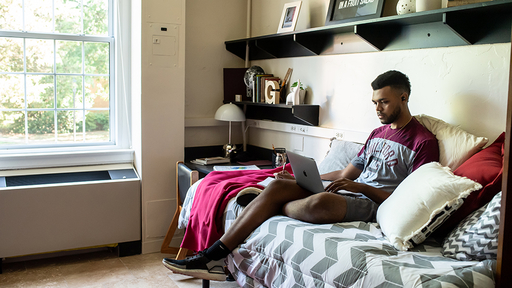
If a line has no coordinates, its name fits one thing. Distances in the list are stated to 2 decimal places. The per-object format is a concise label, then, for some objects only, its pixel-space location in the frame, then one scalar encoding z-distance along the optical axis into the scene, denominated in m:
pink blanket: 2.54
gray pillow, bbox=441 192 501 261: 1.60
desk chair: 3.27
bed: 1.60
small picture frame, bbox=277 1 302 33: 3.29
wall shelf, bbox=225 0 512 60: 2.09
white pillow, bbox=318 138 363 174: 2.84
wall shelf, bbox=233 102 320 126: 3.23
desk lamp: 3.70
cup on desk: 3.33
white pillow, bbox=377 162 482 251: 1.80
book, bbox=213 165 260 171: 3.30
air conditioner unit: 3.00
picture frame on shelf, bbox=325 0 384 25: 2.65
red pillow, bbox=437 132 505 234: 1.82
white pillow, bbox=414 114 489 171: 2.16
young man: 2.18
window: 3.31
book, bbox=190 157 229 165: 3.57
